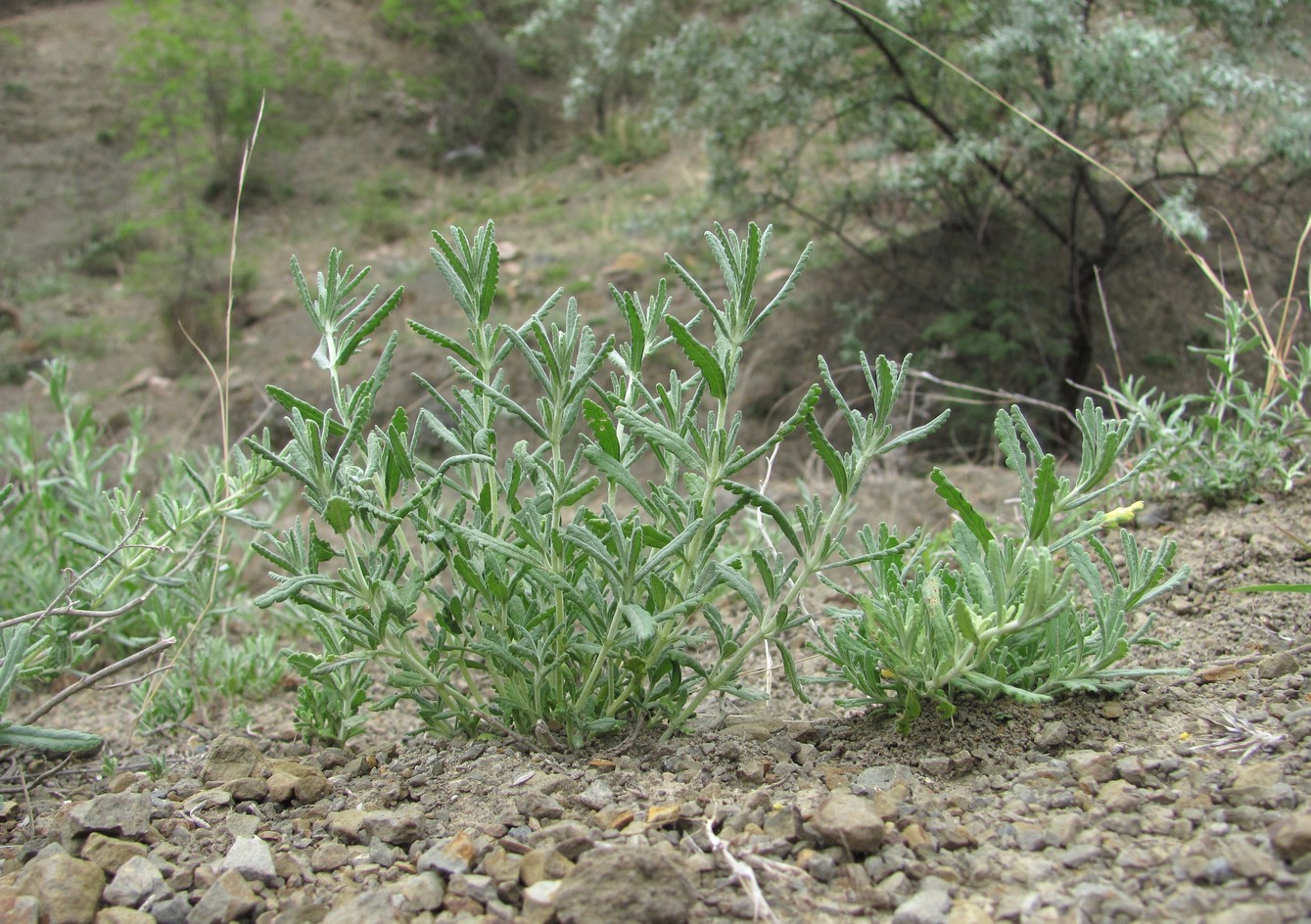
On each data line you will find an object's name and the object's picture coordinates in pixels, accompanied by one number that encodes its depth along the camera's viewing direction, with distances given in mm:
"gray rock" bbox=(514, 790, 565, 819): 545
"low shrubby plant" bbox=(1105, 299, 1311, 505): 854
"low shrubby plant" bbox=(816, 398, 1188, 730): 545
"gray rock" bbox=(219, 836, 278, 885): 516
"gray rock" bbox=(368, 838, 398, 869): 526
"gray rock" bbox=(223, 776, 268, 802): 607
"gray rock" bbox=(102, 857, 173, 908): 504
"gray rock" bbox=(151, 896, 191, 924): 493
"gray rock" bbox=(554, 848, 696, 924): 455
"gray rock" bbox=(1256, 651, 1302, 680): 613
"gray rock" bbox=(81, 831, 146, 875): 527
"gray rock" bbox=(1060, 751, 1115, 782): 540
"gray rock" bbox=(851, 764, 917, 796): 561
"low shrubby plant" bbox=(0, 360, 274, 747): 722
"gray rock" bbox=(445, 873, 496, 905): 484
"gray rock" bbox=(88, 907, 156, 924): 487
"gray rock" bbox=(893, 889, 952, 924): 451
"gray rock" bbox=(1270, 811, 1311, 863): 440
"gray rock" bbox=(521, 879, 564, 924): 465
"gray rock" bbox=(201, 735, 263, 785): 633
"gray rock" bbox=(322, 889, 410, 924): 469
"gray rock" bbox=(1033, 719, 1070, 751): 585
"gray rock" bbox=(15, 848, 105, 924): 491
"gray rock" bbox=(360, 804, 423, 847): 540
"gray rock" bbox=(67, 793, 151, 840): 553
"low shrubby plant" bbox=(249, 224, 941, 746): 574
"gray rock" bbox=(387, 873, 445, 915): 482
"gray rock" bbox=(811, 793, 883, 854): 494
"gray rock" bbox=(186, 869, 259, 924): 488
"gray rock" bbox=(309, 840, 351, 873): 528
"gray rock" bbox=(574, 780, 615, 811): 557
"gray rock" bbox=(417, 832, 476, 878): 504
